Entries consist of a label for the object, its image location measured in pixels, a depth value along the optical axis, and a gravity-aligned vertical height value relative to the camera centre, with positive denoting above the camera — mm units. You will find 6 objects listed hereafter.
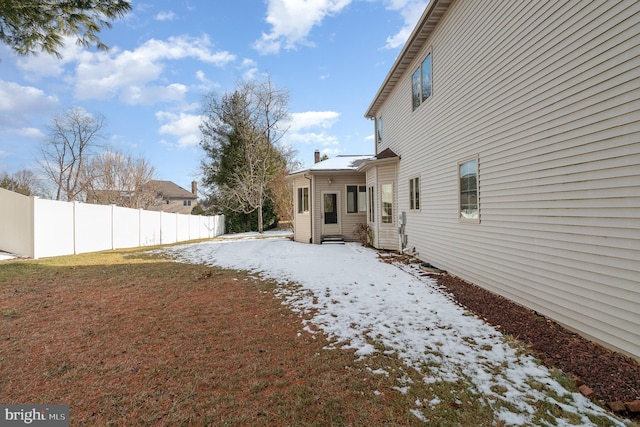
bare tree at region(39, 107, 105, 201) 25125 +5794
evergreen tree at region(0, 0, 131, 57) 6281 +4439
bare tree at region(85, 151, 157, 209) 26141 +3451
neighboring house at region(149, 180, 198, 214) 44844 +2963
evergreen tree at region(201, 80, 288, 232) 22828 +5379
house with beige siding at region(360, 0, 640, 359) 2898 +828
